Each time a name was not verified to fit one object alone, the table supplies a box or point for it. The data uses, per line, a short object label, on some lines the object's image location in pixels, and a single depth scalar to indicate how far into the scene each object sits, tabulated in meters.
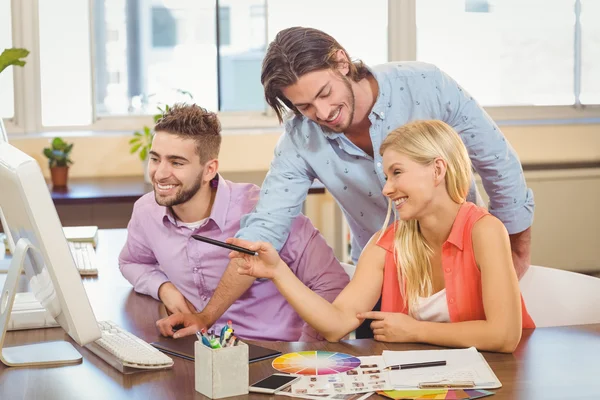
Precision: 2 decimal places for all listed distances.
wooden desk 3.23
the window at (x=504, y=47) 8.42
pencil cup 3.18
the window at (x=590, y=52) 8.76
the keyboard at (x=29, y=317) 3.76
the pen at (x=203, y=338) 3.20
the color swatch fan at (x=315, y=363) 3.34
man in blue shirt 3.90
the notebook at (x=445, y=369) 3.25
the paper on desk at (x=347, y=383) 3.21
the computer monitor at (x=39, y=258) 3.09
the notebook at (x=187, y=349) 3.45
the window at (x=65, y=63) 7.58
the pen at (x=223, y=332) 3.22
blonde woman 3.61
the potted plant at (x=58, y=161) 6.97
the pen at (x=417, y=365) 3.36
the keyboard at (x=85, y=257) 4.55
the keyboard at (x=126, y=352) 3.38
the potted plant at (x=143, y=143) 7.07
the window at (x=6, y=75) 7.41
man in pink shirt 4.10
